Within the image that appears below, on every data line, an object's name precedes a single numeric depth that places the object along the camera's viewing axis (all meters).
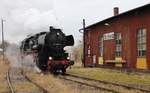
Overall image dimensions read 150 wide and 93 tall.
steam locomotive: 19.54
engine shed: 20.15
